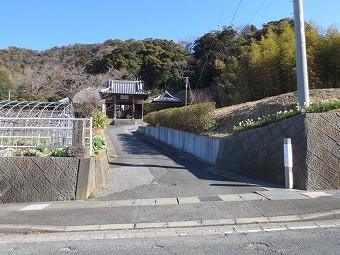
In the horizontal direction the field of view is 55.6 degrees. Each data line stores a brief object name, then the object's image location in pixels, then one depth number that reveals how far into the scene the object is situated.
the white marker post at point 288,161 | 7.61
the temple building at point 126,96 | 45.06
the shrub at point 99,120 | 16.74
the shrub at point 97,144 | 9.69
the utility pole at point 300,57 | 8.83
